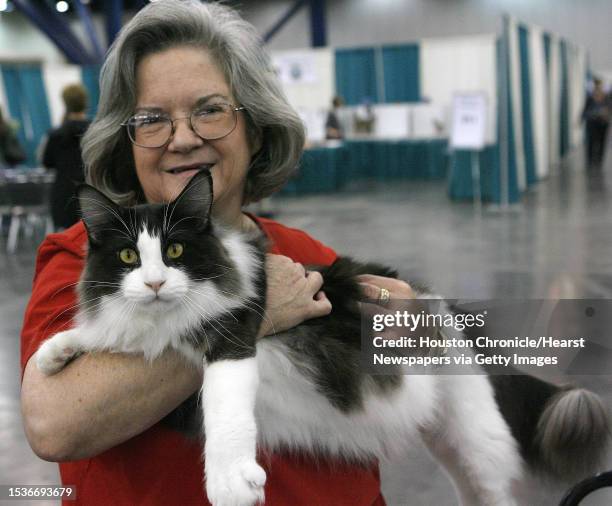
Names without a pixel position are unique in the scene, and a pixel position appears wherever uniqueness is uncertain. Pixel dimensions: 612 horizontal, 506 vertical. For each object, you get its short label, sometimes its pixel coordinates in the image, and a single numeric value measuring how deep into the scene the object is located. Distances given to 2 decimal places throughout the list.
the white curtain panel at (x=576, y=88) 15.77
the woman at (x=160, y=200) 1.04
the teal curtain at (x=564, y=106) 14.14
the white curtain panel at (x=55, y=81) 13.96
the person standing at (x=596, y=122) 12.62
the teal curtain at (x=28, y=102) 13.93
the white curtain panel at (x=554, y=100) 12.55
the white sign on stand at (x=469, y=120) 8.73
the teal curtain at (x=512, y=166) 8.61
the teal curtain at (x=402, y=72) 13.46
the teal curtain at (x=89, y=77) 13.61
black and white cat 0.98
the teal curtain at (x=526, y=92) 9.14
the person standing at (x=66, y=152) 5.25
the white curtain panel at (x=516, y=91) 8.47
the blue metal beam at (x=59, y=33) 15.47
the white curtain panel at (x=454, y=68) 12.45
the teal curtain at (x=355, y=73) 13.73
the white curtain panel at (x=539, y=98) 9.99
